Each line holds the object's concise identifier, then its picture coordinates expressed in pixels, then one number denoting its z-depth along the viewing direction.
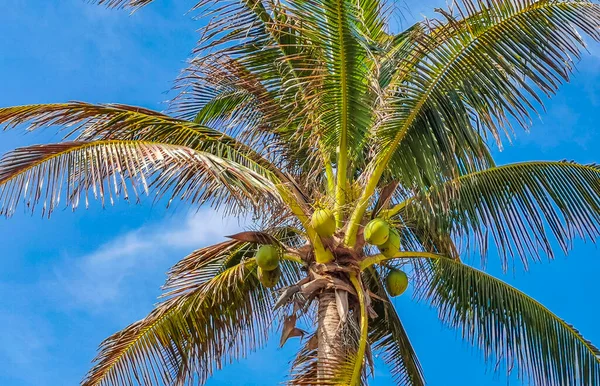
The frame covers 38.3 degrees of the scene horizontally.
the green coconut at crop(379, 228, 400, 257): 7.25
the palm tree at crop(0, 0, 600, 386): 7.05
